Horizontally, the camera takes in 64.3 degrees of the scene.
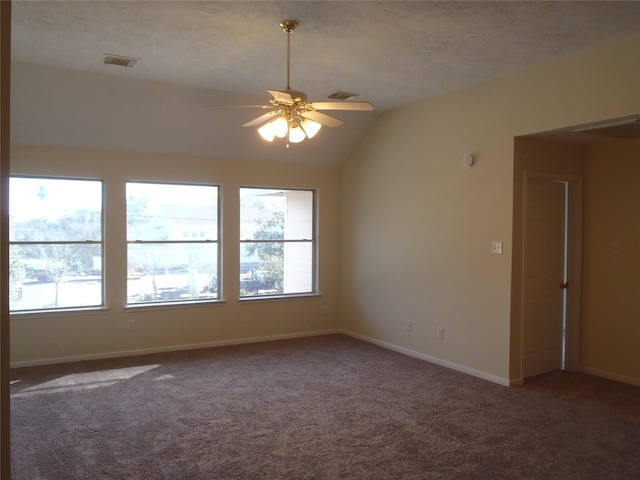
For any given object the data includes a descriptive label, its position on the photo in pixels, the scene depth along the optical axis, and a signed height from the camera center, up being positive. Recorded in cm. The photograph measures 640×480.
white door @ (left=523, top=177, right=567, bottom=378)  506 -40
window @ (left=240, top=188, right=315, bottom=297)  668 -10
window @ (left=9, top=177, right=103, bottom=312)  537 -12
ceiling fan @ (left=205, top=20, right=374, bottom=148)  332 +84
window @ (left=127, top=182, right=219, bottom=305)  597 -11
